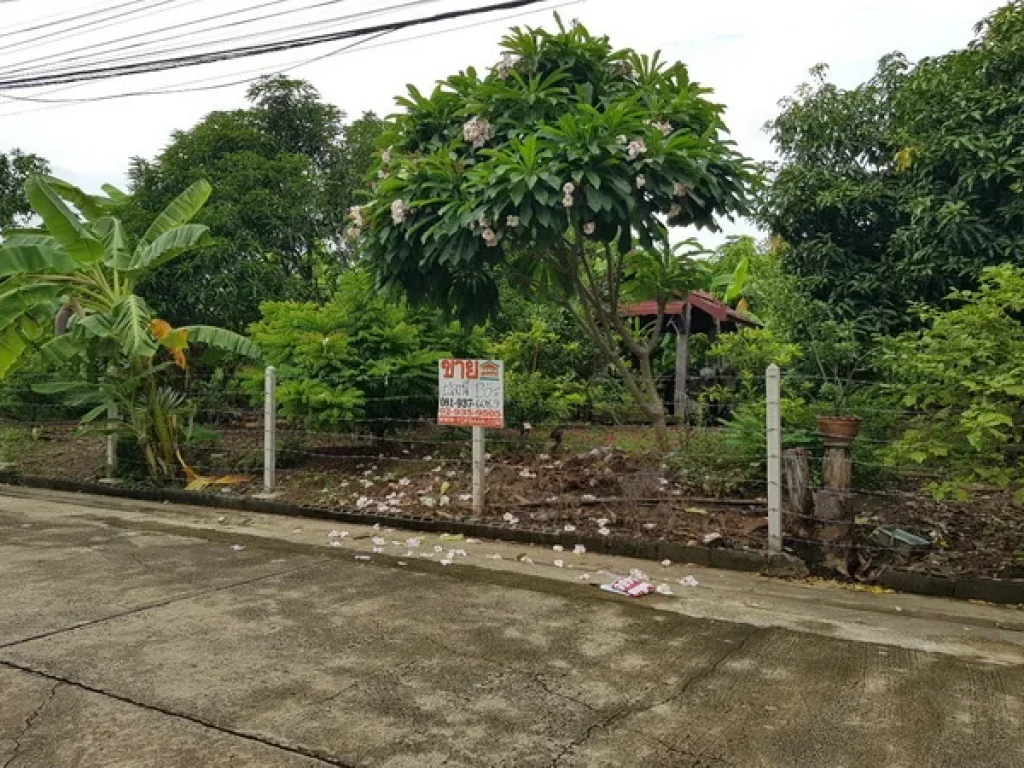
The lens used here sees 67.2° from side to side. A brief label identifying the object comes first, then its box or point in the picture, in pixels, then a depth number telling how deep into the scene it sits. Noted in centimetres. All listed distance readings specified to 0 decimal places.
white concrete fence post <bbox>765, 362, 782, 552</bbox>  535
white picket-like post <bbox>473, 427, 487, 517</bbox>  675
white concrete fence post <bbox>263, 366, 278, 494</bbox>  816
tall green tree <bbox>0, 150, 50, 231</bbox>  1412
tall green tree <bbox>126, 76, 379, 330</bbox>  1048
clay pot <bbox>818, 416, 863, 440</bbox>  539
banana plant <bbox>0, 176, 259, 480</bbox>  741
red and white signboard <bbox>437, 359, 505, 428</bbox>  681
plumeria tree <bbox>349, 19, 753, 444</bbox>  575
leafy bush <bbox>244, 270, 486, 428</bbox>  826
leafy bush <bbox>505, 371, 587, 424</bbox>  905
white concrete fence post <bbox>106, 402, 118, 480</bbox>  934
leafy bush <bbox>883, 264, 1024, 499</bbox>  430
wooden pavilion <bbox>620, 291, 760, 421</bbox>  1315
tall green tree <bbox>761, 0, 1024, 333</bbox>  800
